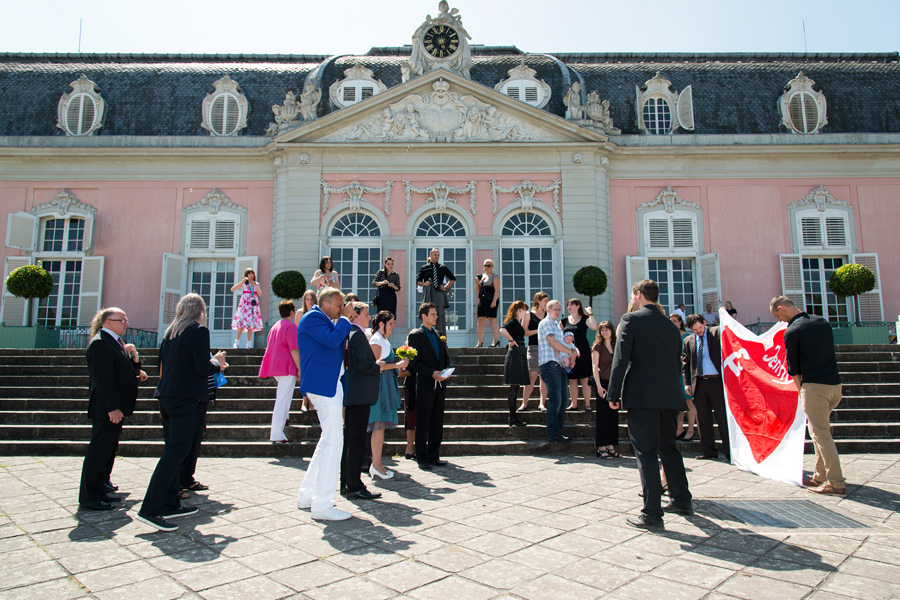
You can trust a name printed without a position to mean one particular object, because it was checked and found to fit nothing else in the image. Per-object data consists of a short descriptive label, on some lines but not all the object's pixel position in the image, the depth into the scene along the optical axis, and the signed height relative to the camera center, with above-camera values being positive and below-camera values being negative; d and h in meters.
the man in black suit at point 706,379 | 6.86 -0.21
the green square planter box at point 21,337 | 13.07 +0.56
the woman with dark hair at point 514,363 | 7.52 -0.01
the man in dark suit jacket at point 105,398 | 4.71 -0.29
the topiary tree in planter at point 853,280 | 13.78 +1.84
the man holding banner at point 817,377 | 5.41 -0.14
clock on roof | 15.38 +8.10
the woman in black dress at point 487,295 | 10.91 +1.21
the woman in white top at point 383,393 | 5.79 -0.31
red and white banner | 5.64 -0.43
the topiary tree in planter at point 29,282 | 13.45 +1.80
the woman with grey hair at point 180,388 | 4.47 -0.19
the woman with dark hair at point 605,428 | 6.74 -0.74
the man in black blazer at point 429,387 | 6.38 -0.27
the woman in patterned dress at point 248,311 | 11.23 +0.97
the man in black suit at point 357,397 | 5.09 -0.30
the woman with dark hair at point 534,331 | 7.85 +0.41
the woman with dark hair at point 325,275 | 10.03 +1.47
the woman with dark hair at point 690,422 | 7.34 -0.75
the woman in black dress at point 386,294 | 9.96 +1.12
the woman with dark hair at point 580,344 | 7.99 +0.24
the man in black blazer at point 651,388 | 4.40 -0.20
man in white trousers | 4.62 -0.17
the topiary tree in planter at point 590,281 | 13.52 +1.80
